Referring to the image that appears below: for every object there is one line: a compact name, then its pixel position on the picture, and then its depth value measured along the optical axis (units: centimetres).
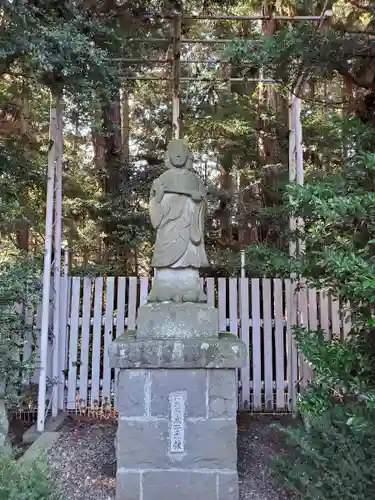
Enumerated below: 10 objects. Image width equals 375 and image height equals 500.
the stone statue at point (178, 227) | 347
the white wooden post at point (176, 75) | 517
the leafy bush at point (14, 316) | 380
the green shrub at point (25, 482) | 206
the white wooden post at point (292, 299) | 509
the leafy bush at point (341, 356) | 236
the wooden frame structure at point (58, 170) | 442
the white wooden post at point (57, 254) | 477
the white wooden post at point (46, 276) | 436
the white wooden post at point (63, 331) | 511
